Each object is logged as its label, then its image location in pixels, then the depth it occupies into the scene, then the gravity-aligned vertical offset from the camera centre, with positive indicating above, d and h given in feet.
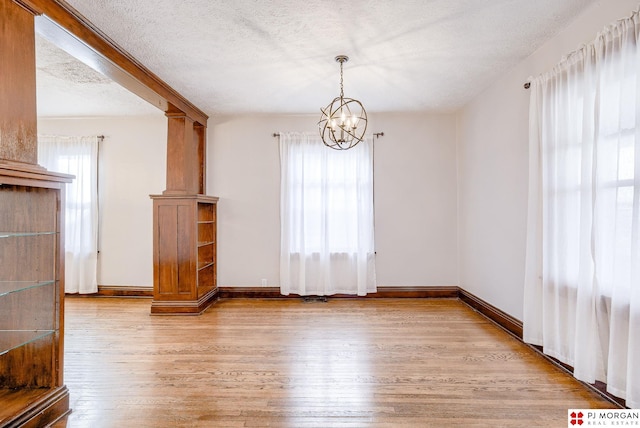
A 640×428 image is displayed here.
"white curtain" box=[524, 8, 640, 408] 6.92 -0.06
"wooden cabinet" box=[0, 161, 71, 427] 6.68 -1.89
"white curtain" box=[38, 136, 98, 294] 17.07 +0.13
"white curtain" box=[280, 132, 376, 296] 16.52 -0.28
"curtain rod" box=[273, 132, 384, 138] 16.79 +3.82
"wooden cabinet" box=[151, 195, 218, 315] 14.35 -2.05
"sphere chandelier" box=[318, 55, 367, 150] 10.56 +4.18
